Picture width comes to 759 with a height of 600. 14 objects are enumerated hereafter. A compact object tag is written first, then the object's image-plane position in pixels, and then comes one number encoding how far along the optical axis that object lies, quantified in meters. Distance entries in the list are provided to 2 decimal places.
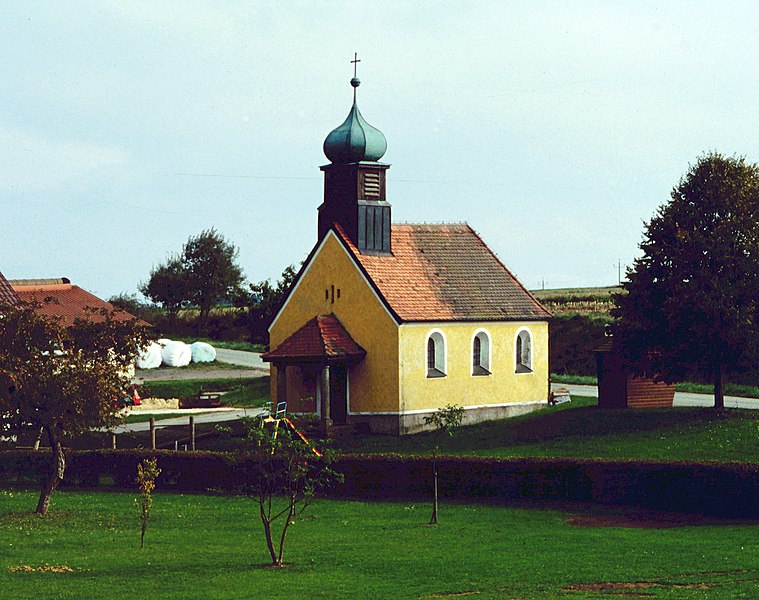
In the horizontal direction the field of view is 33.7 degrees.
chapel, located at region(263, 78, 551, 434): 51.31
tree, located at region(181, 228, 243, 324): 122.62
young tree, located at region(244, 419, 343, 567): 27.72
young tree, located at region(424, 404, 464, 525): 48.81
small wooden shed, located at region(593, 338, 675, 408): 50.50
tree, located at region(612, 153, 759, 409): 45.75
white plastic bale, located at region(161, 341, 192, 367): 92.81
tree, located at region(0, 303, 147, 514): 34.38
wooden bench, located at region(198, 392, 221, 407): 70.06
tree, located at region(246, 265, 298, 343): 78.12
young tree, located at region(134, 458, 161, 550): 29.53
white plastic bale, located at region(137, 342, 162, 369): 90.91
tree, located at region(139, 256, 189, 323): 122.06
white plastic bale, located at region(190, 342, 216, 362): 94.25
